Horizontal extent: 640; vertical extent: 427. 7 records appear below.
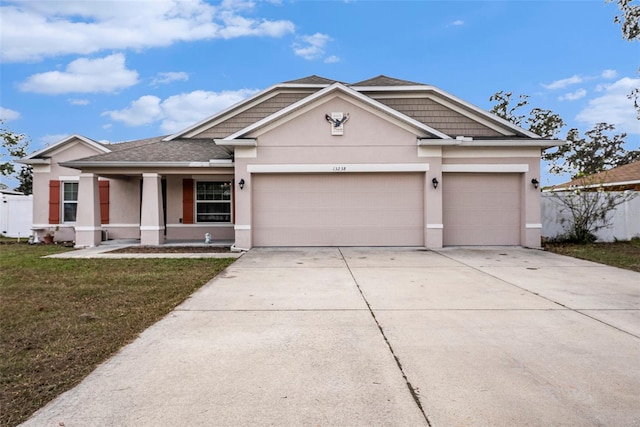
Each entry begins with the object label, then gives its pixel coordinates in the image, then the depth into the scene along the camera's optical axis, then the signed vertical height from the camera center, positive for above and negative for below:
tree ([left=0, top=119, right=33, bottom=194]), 22.89 +3.86
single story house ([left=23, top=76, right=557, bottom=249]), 12.45 +1.10
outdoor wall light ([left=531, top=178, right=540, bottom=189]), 12.73 +0.95
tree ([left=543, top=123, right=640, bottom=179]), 37.19 +5.76
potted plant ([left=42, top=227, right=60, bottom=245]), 15.17 -0.95
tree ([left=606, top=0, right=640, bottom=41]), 12.59 +6.22
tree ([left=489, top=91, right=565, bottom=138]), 27.58 +6.84
